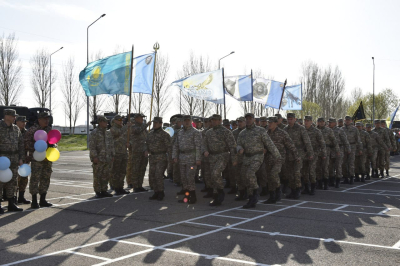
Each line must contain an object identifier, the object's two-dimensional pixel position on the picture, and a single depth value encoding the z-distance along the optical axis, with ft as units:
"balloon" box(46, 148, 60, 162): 29.53
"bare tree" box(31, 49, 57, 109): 149.69
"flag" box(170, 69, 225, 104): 45.47
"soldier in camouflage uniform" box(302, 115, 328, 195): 36.75
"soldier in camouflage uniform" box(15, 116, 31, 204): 31.81
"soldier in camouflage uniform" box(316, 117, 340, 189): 40.06
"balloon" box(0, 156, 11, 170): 26.79
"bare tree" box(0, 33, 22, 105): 132.98
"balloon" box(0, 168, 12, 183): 27.07
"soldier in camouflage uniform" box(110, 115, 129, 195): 36.90
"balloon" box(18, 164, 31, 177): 28.27
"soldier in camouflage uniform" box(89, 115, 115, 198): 33.83
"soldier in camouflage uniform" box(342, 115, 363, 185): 45.57
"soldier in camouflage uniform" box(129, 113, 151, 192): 37.81
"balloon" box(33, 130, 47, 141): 28.73
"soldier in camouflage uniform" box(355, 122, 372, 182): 48.73
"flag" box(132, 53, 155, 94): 41.57
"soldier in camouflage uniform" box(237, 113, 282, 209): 29.58
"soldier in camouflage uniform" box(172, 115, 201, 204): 31.55
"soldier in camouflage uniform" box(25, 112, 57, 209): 29.40
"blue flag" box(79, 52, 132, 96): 39.17
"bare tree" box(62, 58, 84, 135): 160.02
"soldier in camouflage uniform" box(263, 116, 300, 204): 31.53
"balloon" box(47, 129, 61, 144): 29.52
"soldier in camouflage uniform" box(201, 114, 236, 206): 30.66
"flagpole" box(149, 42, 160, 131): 39.79
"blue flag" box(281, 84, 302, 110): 62.90
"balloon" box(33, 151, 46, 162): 28.89
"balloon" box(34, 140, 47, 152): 28.38
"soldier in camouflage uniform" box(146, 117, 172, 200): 33.14
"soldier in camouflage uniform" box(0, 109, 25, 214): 28.17
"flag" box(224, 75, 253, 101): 54.10
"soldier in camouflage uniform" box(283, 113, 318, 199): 34.27
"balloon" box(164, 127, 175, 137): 48.19
